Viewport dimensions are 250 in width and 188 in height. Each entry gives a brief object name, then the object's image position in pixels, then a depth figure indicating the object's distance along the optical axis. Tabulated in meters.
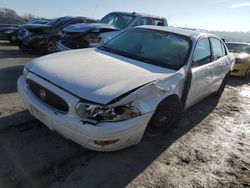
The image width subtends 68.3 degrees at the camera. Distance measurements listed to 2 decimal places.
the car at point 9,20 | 15.67
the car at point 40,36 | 7.16
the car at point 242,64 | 6.77
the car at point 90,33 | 5.29
